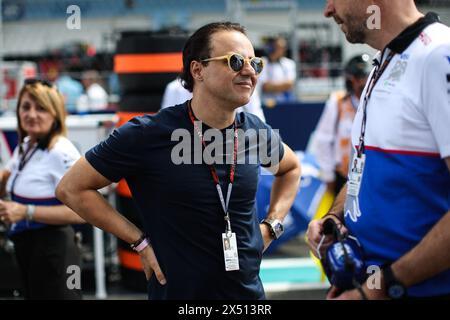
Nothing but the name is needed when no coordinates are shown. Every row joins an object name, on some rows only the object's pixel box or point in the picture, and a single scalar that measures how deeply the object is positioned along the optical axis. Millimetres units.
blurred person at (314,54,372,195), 5418
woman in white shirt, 3717
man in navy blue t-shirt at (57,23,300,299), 2443
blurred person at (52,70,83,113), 12289
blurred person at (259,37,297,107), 9656
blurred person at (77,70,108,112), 10352
